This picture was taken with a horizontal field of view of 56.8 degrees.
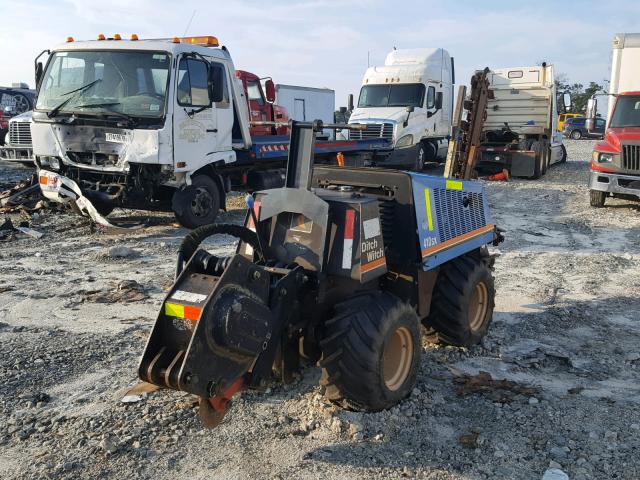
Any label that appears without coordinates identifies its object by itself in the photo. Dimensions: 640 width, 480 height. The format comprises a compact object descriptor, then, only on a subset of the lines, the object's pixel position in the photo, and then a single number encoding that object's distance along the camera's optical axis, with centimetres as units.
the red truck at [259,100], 1295
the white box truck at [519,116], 1645
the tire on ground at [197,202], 887
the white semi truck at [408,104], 1630
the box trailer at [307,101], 2394
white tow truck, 824
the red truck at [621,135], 1090
